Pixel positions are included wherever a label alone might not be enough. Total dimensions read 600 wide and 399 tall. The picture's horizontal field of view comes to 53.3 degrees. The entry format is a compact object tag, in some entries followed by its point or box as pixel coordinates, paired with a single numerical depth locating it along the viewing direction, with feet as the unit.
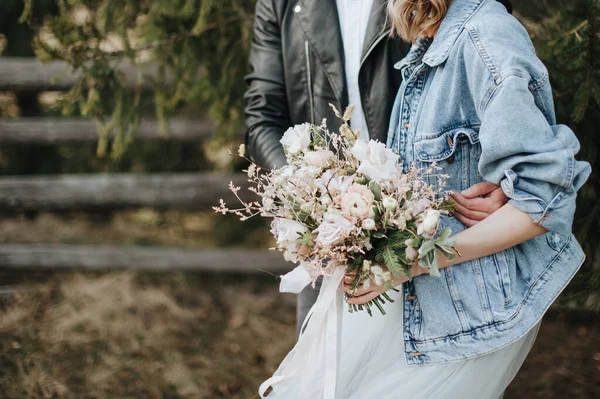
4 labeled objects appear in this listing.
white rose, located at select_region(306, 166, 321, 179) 5.18
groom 7.02
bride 5.02
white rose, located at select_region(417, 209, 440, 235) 4.78
